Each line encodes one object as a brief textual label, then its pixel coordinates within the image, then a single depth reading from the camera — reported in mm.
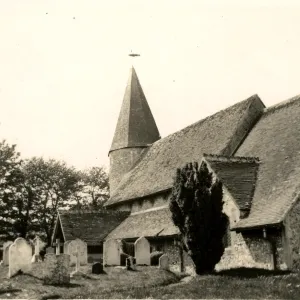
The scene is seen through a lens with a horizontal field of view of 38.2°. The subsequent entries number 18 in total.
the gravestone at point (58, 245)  28066
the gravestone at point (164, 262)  18016
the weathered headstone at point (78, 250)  20000
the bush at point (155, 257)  21053
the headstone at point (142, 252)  19422
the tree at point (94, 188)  60597
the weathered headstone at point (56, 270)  15156
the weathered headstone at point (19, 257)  16297
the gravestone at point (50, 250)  28984
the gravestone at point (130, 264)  17773
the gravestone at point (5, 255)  23092
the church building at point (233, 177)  16236
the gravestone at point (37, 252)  23338
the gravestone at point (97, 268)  16906
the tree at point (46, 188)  52500
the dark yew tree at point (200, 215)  16469
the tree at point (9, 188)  45469
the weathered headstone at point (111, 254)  19547
